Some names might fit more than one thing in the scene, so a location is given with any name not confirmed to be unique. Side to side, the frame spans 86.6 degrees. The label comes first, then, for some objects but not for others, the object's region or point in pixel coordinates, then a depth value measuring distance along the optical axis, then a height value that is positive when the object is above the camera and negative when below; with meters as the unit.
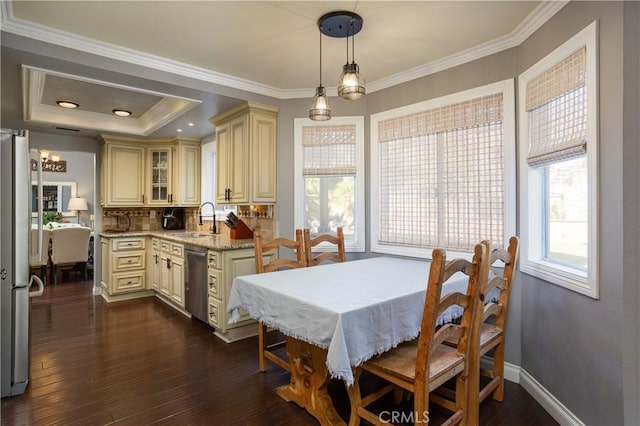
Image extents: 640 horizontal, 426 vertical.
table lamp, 7.73 +0.17
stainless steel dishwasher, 3.50 -0.75
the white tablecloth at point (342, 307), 1.51 -0.48
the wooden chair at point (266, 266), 2.58 -0.41
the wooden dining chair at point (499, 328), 1.95 -0.74
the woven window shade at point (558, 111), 1.86 +0.61
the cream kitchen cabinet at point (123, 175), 4.91 +0.55
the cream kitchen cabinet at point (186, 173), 5.14 +0.61
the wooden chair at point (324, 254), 2.85 -0.31
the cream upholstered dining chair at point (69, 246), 5.76 -0.59
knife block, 3.81 -0.22
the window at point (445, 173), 2.56 +0.34
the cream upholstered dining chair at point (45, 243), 5.42 -0.53
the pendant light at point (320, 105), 2.26 +0.72
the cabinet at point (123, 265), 4.61 -0.73
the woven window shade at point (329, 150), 3.51 +0.65
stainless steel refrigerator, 2.17 -0.30
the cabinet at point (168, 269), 4.00 -0.72
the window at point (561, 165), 1.76 +0.30
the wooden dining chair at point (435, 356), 1.46 -0.73
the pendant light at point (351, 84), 1.94 +0.74
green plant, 7.61 -0.10
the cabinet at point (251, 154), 3.50 +0.63
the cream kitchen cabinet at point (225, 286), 3.22 -0.71
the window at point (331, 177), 3.49 +0.37
